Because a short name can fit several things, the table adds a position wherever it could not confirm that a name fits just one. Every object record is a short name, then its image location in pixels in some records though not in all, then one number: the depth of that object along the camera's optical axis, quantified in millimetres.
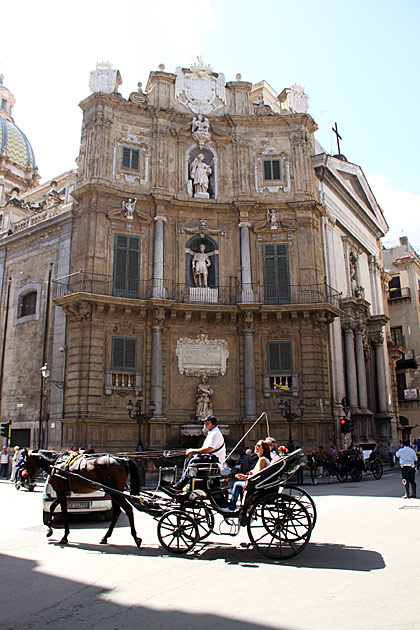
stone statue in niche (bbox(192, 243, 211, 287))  24812
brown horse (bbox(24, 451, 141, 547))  8477
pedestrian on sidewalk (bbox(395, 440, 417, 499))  13953
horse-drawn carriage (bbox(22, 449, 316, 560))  7465
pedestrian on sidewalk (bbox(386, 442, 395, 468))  29484
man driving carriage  8117
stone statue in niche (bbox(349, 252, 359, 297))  31641
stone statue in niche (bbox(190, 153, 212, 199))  26031
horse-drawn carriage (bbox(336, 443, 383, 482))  20516
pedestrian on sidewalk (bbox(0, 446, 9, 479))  22453
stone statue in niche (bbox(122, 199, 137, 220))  24500
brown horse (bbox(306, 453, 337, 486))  20091
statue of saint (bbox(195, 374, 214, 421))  22719
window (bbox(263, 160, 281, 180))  26672
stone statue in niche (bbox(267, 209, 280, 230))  25656
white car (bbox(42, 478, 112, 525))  10516
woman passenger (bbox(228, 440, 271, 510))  8259
